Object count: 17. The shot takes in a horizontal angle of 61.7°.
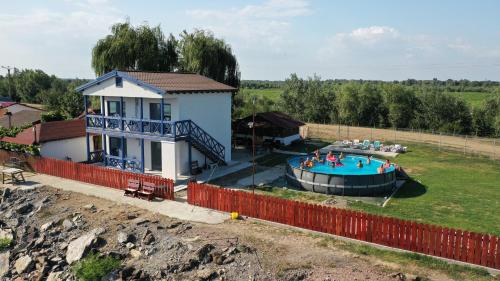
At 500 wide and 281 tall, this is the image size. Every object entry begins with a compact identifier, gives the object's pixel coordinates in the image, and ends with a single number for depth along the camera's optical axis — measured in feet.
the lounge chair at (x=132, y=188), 70.59
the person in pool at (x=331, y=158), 97.86
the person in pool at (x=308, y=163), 86.69
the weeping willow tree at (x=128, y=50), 125.08
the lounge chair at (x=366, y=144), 125.18
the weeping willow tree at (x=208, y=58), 127.44
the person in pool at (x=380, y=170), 81.00
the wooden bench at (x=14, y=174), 78.95
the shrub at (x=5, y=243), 57.58
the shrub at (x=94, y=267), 47.04
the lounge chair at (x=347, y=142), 129.94
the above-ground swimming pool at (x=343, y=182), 73.31
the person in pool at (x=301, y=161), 83.18
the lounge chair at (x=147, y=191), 69.05
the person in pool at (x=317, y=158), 97.26
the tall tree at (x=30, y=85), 307.37
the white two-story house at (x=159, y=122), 82.79
